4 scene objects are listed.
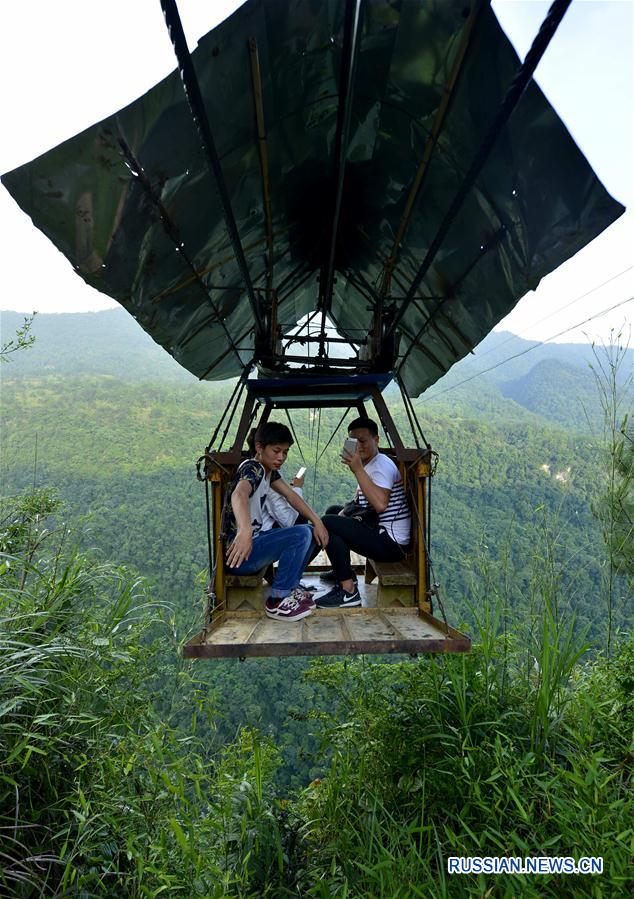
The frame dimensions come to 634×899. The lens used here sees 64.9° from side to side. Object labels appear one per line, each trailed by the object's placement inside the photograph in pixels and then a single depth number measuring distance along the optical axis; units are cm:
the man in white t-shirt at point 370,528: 290
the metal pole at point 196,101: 125
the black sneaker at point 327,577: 402
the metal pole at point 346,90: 141
